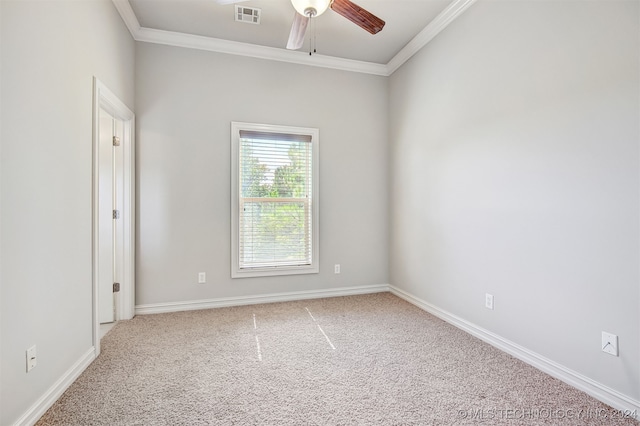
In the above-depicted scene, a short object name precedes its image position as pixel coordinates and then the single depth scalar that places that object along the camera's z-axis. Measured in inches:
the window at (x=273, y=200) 137.8
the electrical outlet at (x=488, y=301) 99.6
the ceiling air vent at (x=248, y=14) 111.7
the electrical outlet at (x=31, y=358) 61.7
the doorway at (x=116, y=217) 117.0
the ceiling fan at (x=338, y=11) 80.9
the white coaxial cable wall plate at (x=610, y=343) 67.8
